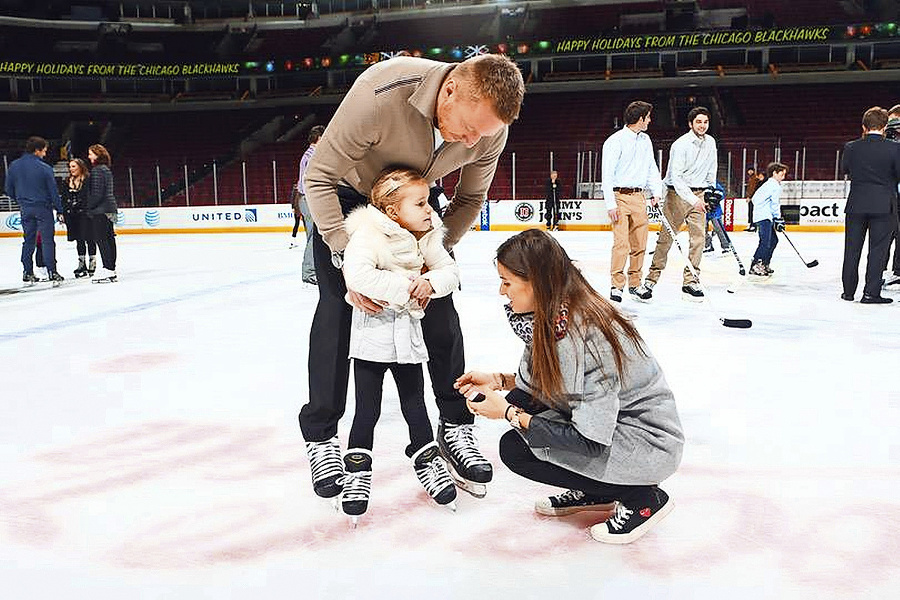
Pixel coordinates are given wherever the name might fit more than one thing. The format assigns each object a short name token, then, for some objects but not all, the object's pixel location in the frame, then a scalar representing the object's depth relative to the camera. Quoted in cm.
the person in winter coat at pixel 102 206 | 674
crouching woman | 155
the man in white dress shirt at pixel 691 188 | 529
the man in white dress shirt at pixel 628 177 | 512
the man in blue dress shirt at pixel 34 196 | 653
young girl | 173
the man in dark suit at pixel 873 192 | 487
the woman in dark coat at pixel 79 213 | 700
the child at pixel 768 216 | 655
